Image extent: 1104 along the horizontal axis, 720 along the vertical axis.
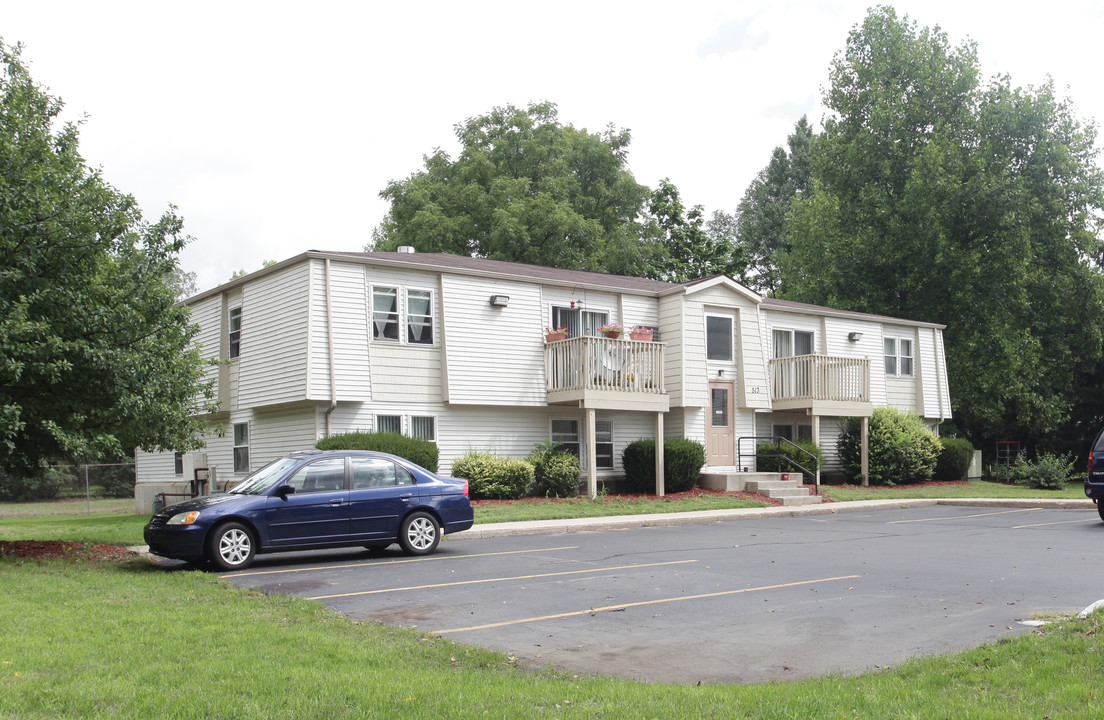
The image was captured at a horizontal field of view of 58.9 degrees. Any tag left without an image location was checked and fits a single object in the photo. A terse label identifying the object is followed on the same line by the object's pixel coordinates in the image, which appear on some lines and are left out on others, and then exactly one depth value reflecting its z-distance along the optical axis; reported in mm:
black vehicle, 18234
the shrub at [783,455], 27828
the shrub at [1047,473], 31438
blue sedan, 12353
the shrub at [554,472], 23938
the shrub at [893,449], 30000
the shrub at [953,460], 31578
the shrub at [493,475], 22547
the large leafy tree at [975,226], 37594
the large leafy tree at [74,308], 12680
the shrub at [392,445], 20000
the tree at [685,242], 47562
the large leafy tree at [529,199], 40250
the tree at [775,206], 56188
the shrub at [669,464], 25375
